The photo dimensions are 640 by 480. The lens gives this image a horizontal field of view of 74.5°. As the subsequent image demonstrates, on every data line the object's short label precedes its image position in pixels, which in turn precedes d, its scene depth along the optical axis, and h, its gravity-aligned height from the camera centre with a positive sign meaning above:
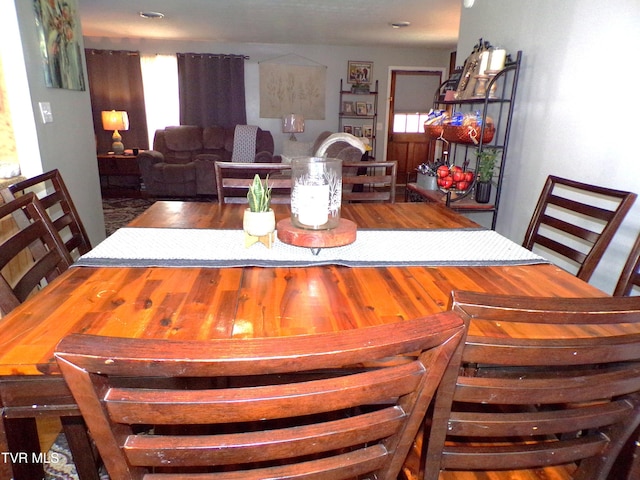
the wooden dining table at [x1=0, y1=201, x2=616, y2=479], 0.74 -0.41
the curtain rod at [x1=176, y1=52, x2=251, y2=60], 6.40 +0.86
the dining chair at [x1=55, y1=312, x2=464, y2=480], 0.44 -0.32
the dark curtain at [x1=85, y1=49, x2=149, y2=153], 6.26 +0.34
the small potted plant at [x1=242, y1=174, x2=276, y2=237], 1.24 -0.28
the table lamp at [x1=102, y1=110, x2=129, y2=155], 5.96 -0.17
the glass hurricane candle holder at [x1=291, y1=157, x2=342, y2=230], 1.23 -0.22
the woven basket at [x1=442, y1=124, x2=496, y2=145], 2.66 -0.09
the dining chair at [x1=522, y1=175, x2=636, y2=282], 1.34 -0.37
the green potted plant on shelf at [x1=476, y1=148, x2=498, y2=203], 2.62 -0.34
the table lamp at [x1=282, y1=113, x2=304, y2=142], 6.19 -0.12
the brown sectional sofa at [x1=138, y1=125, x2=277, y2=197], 5.50 -0.60
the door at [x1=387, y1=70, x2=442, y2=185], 6.91 +0.09
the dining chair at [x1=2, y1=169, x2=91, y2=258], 1.41 -0.35
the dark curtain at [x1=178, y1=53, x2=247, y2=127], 6.43 +0.36
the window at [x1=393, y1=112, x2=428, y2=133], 6.98 -0.08
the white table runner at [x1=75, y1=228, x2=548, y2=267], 1.20 -0.40
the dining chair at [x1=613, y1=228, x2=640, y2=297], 1.18 -0.42
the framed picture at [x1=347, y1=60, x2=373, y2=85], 6.82 +0.69
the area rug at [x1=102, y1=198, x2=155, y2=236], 4.36 -1.12
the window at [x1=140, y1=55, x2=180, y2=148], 6.47 +0.32
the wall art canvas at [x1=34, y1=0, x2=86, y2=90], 2.35 +0.39
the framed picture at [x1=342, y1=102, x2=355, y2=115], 6.88 +0.14
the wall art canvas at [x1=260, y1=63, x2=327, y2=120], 6.75 +0.39
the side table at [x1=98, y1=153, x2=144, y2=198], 5.73 -0.87
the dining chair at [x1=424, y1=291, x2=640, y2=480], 0.57 -0.41
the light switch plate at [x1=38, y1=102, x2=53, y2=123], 2.28 -0.01
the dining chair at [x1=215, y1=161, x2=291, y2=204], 1.97 -0.30
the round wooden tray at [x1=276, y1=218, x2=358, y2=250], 1.23 -0.35
